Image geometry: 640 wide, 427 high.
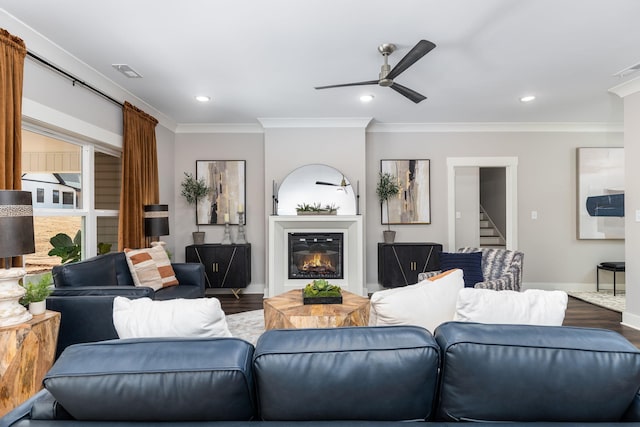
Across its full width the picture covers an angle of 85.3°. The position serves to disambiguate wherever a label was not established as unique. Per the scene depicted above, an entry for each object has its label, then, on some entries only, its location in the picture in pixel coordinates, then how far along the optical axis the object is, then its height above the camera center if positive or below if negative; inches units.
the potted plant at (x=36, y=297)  80.9 -19.7
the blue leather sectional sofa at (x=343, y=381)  33.7 -16.7
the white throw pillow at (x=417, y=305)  59.5 -16.1
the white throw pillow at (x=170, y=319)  49.6 -15.4
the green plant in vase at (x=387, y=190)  203.0 +13.1
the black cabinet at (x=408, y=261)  193.8 -27.2
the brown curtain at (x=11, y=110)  89.7 +27.6
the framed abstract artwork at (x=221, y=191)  208.4 +13.1
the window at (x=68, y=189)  113.0 +8.9
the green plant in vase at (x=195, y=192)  201.8 +12.2
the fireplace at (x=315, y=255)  202.1 -25.0
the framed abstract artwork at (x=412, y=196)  209.9 +9.9
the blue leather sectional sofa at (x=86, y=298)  94.1 -23.4
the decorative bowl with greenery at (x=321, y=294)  105.4 -25.1
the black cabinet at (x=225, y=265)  193.2 -29.1
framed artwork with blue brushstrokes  205.8 +14.8
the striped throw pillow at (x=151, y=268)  127.8 -21.0
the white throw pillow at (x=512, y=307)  52.4 -14.6
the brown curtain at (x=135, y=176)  149.5 +16.9
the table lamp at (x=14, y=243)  70.7 -6.1
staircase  268.3 -18.0
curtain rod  104.7 +47.0
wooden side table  68.9 -30.2
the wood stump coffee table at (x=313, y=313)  91.7 -27.7
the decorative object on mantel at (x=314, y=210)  196.2 +1.5
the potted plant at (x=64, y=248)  121.3 -12.5
